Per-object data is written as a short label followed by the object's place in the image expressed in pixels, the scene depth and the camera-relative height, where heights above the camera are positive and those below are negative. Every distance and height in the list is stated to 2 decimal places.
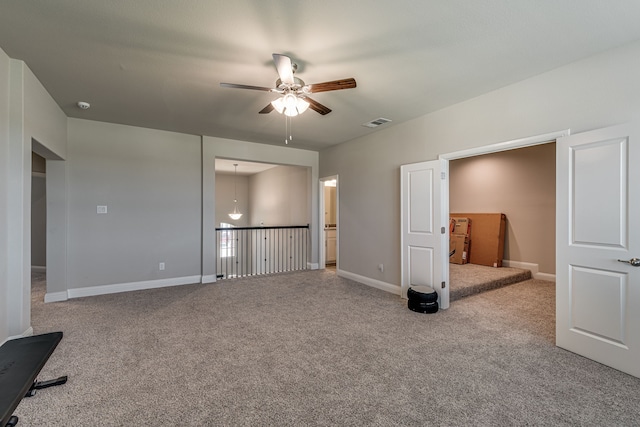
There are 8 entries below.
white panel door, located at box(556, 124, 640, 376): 2.22 -0.27
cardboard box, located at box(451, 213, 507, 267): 5.66 -0.50
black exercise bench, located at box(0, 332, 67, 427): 1.56 -1.04
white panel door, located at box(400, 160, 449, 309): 3.77 -0.20
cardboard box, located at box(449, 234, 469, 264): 5.99 -0.74
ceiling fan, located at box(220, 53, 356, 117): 2.31 +1.12
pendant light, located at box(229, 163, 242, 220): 10.84 +0.80
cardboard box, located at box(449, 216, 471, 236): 6.11 -0.24
